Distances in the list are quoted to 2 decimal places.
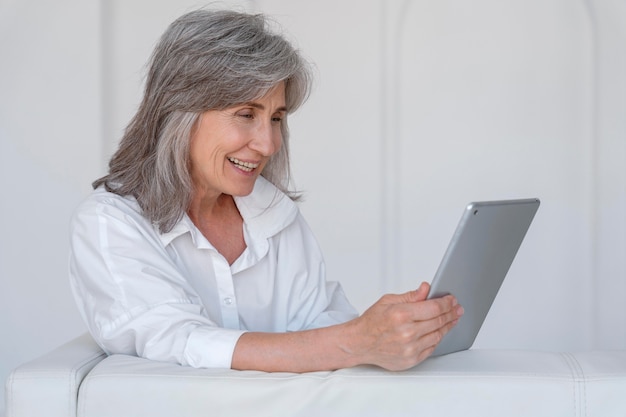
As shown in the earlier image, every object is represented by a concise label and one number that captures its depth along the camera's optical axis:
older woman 1.99
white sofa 1.92
